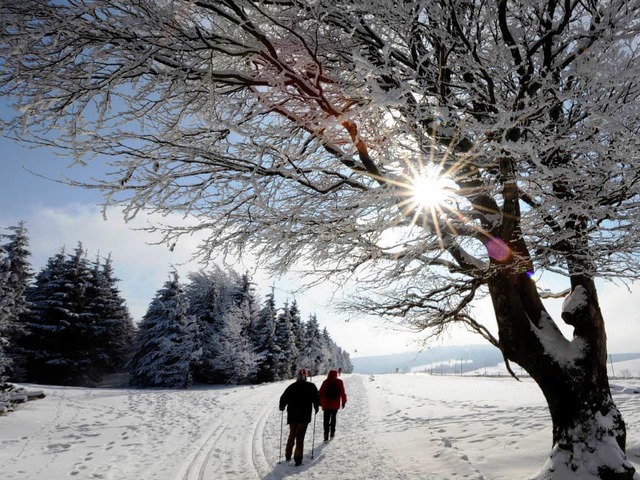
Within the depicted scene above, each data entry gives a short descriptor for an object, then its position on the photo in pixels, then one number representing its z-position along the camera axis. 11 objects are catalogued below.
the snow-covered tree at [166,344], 26.39
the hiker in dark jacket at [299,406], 6.67
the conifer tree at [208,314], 29.80
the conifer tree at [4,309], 12.20
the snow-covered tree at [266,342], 35.94
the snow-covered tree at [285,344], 39.25
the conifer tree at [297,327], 49.28
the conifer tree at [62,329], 25.42
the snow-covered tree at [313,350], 54.09
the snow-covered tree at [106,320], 28.66
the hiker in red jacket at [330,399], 8.84
